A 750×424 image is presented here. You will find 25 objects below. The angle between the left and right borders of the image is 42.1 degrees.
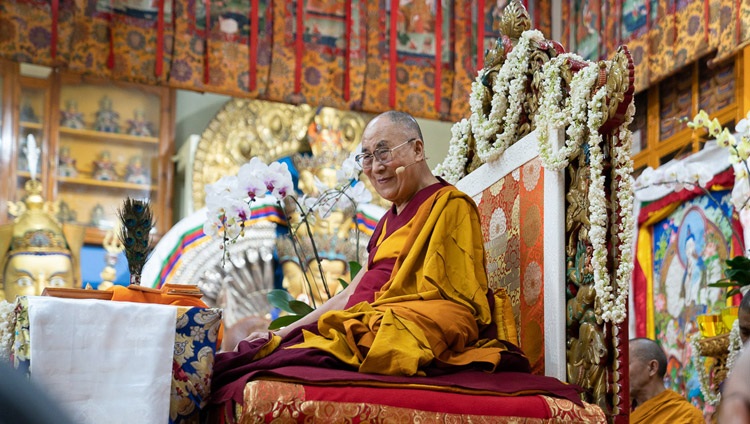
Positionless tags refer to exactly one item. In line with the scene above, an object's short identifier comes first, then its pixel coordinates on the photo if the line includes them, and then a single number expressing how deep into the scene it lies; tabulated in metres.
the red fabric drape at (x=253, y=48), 7.16
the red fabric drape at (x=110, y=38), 6.89
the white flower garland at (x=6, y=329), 2.47
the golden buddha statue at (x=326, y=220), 7.99
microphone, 3.12
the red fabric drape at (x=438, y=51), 7.59
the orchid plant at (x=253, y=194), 3.76
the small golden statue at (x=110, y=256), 7.37
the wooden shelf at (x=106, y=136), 7.64
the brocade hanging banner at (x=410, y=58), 7.48
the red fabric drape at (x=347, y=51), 7.37
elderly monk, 2.54
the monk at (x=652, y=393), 3.94
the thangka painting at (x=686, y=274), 5.71
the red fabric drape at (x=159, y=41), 6.95
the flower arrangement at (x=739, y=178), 3.79
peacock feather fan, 2.78
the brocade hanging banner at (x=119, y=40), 6.87
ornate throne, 2.41
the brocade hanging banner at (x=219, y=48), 7.05
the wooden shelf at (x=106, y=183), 7.55
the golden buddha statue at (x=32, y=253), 7.08
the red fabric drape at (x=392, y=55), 7.44
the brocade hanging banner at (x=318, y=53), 7.27
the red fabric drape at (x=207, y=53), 7.07
